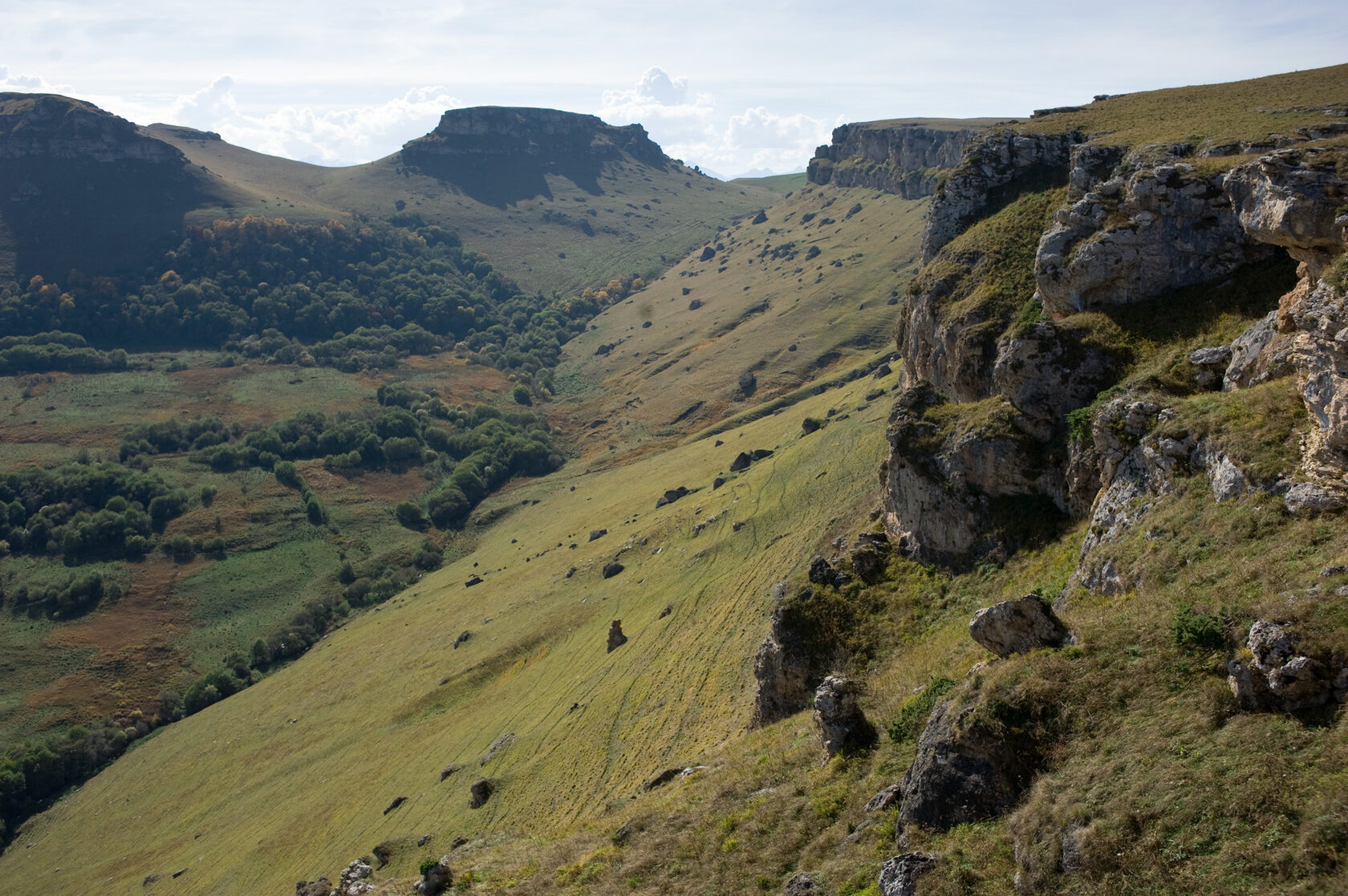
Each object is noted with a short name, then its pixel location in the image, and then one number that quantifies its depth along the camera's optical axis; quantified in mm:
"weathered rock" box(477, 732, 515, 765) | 55125
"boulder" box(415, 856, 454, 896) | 30391
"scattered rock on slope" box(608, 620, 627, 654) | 62688
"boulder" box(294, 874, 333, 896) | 40594
